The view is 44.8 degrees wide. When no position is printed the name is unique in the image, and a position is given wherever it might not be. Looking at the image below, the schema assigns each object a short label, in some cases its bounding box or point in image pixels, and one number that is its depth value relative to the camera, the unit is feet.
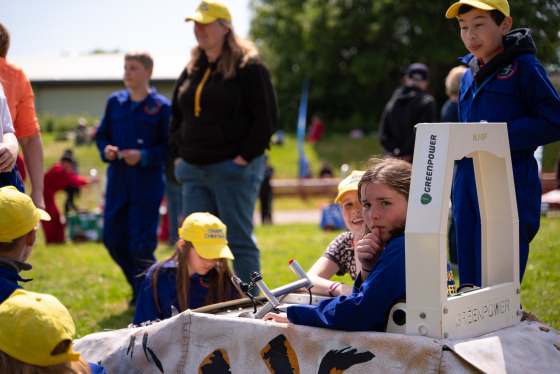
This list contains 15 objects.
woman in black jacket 16.46
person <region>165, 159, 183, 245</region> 30.40
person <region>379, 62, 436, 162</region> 24.21
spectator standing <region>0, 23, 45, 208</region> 13.12
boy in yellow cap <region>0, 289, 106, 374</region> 7.29
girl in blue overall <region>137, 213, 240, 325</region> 13.57
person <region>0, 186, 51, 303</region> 9.48
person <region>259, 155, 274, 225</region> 45.62
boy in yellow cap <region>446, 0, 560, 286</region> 11.35
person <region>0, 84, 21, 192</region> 11.23
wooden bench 65.21
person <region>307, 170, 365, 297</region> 12.79
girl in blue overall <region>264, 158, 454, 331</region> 8.23
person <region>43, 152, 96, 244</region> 36.01
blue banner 79.47
